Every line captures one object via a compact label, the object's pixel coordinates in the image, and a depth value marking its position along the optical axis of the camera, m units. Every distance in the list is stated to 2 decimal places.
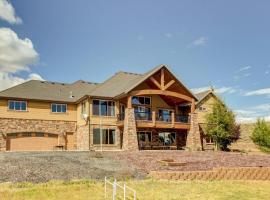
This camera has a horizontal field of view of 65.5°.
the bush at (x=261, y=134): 21.34
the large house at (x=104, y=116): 21.62
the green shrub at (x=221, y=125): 24.13
